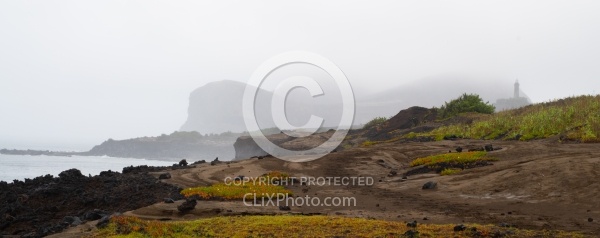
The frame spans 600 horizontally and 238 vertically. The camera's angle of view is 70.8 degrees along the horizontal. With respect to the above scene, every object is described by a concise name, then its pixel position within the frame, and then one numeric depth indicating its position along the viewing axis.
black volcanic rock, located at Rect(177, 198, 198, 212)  15.35
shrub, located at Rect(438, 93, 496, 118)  62.23
